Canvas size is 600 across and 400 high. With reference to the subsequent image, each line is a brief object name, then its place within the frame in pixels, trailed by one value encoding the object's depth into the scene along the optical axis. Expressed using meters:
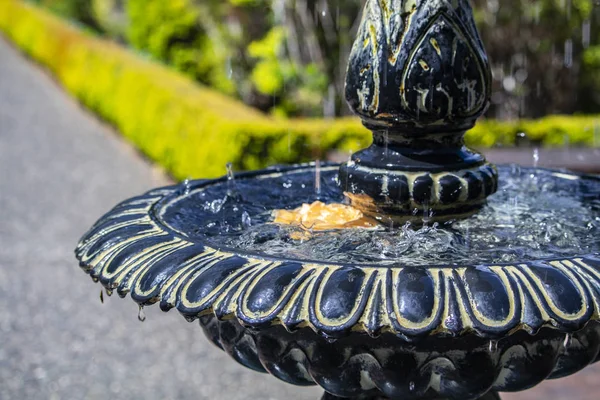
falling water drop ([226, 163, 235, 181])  2.51
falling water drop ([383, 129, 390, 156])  1.96
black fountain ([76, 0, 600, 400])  1.49
